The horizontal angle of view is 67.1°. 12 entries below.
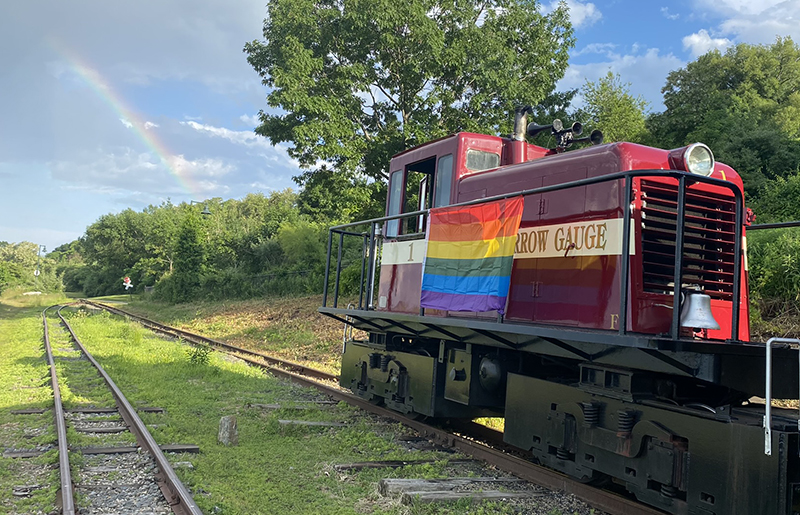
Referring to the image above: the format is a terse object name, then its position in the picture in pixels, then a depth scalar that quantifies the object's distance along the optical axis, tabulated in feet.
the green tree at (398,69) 57.26
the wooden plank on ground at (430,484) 16.24
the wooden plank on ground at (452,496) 15.53
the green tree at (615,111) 81.92
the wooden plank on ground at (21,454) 19.74
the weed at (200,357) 40.75
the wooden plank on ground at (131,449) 20.16
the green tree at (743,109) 57.62
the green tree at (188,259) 121.60
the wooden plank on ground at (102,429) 23.15
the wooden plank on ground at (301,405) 27.85
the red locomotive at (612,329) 12.62
